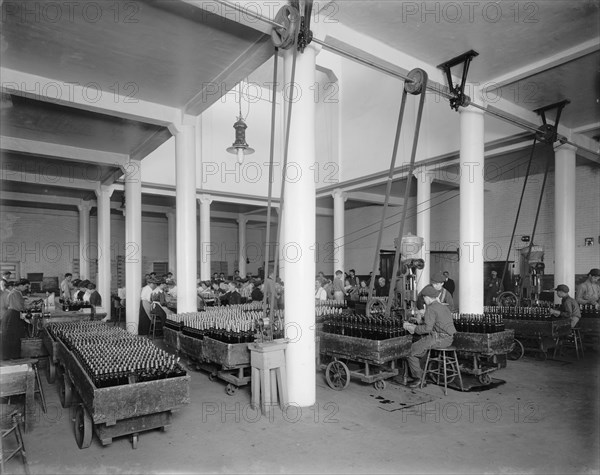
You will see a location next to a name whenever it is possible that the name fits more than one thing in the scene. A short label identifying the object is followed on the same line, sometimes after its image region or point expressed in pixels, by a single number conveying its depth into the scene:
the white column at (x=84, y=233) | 17.03
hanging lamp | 9.31
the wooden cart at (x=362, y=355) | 5.97
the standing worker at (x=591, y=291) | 9.67
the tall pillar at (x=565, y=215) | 10.73
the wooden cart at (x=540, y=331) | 7.93
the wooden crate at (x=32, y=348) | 7.51
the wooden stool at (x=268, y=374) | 5.37
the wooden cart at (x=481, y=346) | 6.54
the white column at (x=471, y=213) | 8.13
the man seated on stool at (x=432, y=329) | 6.29
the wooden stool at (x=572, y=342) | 8.56
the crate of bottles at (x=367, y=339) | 5.97
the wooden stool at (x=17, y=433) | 3.89
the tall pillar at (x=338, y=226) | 16.38
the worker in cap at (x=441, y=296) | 7.03
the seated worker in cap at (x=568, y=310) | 8.44
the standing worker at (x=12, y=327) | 6.84
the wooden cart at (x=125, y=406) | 4.05
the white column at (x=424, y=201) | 13.41
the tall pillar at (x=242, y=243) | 21.81
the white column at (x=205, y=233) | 16.11
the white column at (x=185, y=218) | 9.22
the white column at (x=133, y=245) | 11.48
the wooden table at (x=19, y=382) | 4.08
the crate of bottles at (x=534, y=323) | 7.94
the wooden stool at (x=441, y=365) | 6.25
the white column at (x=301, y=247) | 5.61
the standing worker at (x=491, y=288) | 13.81
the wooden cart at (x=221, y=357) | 5.93
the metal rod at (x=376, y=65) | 5.50
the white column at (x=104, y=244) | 13.98
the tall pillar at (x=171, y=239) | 20.00
